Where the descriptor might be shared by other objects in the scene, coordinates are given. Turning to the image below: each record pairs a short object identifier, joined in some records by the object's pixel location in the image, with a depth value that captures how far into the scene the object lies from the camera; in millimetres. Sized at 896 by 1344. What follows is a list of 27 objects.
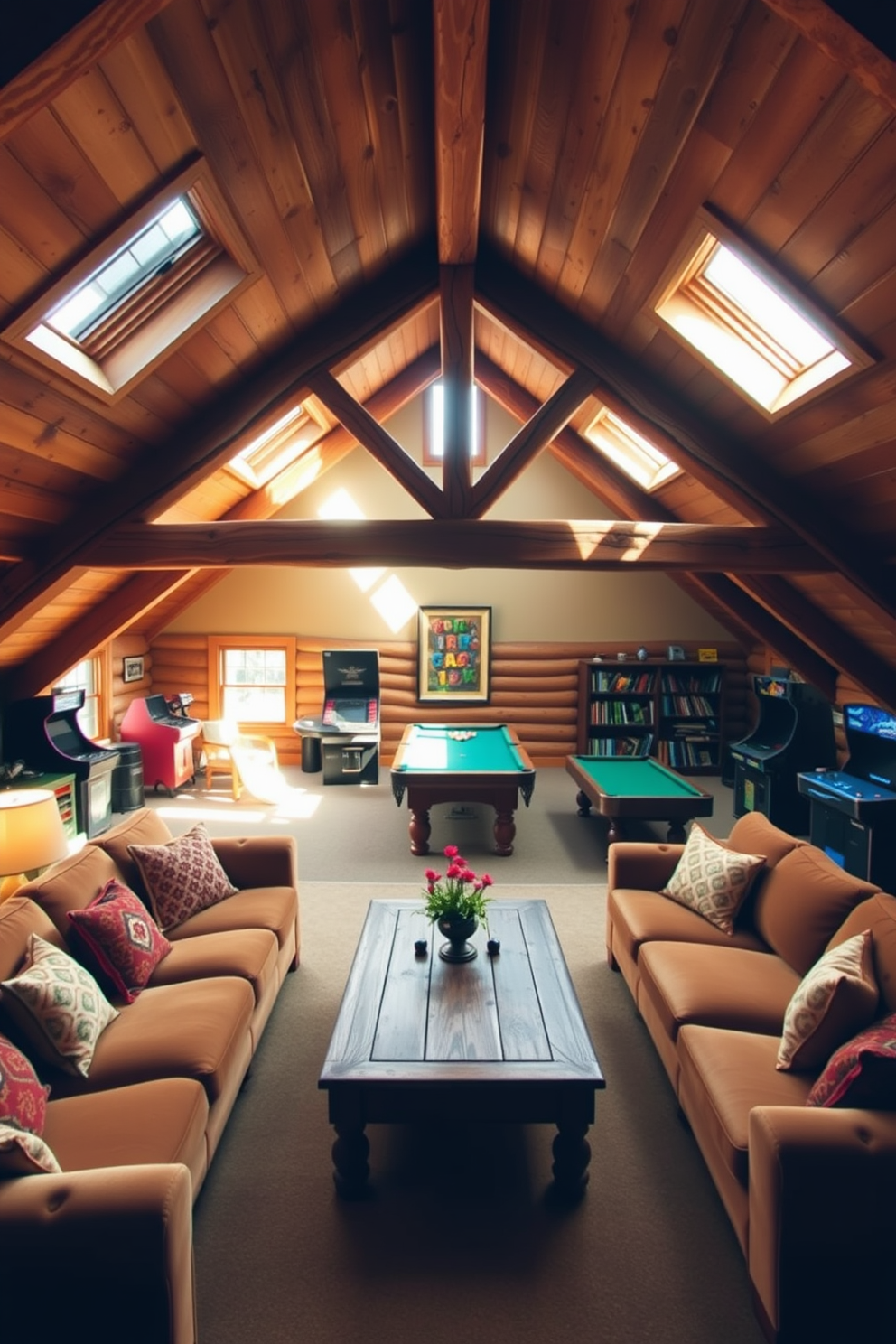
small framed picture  8352
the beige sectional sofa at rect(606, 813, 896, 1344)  1939
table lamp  3133
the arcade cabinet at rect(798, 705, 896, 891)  5082
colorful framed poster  9031
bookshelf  8797
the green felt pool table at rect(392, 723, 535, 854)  5613
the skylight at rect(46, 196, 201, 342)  3430
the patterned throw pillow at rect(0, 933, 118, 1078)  2381
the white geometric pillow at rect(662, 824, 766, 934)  3510
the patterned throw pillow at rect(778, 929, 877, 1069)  2377
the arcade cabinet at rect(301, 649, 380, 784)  8109
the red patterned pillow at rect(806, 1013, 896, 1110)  2074
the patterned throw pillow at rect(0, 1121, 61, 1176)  1863
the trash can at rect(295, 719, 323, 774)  8711
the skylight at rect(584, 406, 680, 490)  6180
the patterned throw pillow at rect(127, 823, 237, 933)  3482
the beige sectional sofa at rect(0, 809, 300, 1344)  1764
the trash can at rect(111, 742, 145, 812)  7207
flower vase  3203
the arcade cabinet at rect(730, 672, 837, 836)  6539
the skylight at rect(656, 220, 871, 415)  3658
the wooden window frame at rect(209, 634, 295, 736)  9047
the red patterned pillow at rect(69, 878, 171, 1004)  2881
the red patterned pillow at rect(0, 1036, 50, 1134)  2014
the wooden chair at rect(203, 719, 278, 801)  7477
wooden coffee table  2453
